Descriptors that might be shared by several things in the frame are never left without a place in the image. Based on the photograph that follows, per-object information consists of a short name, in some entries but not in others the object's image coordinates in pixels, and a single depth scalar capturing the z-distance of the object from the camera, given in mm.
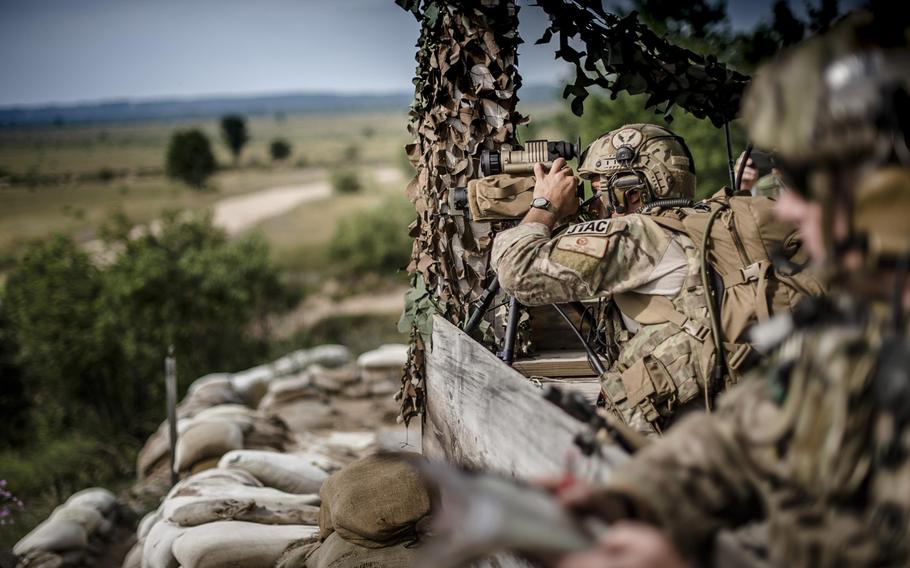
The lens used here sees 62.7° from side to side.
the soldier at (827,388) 1249
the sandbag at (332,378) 11062
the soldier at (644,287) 2662
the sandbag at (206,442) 7148
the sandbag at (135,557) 5411
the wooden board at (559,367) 4125
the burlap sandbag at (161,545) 4516
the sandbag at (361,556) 3389
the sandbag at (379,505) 3420
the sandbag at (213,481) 5434
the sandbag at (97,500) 7438
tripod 3551
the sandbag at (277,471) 6105
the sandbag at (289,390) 10578
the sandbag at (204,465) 7051
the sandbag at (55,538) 6406
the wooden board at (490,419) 1960
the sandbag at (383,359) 11406
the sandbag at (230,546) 4223
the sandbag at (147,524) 5757
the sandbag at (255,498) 4980
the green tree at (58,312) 15234
